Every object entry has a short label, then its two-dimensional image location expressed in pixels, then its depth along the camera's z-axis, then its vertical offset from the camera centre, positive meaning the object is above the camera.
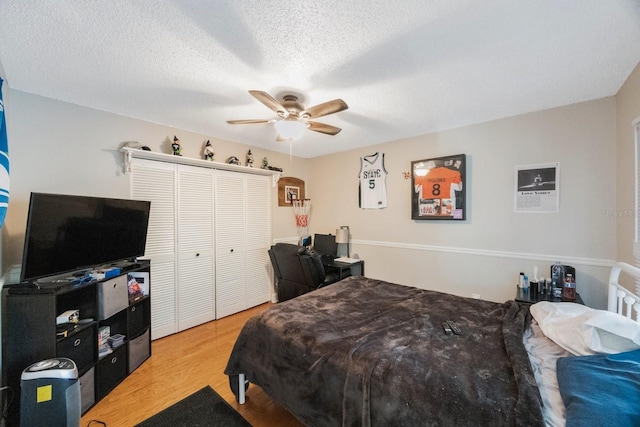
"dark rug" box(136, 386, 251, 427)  1.69 -1.44
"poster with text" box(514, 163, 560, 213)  2.50 +0.22
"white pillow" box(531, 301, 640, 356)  1.11 -0.60
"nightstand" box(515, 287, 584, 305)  2.21 -0.82
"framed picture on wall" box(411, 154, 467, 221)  3.04 +0.29
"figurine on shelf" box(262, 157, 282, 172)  3.88 +0.74
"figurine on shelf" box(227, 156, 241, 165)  3.42 +0.74
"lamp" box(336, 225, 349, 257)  4.02 -0.38
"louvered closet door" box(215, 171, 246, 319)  3.42 -0.43
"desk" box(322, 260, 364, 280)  3.60 -0.85
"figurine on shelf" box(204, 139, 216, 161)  3.18 +0.79
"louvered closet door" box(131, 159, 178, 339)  2.78 -0.25
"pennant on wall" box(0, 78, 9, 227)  1.26 +0.24
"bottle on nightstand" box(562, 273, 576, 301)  2.22 -0.72
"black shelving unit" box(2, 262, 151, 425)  1.63 -0.84
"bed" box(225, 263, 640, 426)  1.03 -0.78
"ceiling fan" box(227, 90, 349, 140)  1.89 +0.82
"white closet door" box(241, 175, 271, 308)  3.78 -0.40
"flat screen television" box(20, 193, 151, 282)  1.69 -0.15
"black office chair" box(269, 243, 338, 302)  3.22 -0.80
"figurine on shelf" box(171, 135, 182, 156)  2.88 +0.77
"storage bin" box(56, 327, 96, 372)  1.71 -0.96
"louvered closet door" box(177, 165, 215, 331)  3.07 -0.43
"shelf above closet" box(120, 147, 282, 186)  2.62 +0.64
